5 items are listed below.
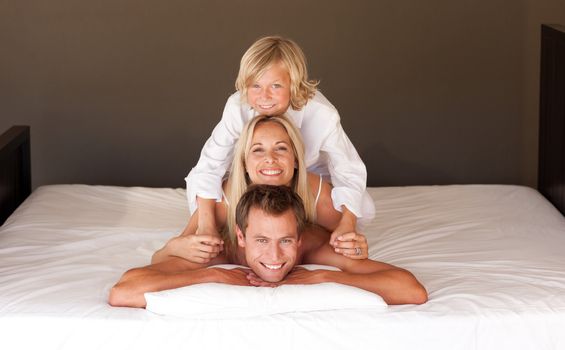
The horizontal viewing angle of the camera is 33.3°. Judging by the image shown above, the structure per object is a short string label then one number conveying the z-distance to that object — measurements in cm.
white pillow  243
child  280
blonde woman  273
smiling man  254
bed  240
